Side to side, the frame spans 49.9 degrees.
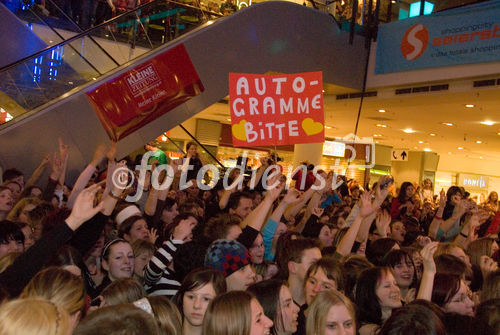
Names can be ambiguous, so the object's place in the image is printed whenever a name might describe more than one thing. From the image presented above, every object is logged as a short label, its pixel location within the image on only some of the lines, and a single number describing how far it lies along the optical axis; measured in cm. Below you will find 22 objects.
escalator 867
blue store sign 988
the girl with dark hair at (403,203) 931
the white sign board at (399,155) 2258
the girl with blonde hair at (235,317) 269
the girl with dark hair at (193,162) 916
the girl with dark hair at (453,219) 693
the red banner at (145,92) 924
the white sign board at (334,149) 2381
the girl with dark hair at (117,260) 411
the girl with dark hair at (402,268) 455
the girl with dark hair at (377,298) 377
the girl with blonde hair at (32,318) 171
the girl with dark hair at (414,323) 274
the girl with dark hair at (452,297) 380
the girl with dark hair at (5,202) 569
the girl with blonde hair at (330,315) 308
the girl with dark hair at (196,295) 319
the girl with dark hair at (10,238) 402
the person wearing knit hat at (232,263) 372
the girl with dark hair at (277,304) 326
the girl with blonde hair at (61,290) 262
